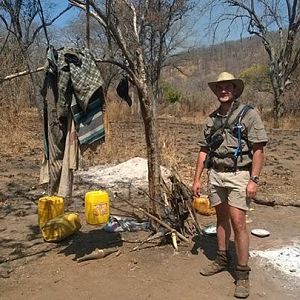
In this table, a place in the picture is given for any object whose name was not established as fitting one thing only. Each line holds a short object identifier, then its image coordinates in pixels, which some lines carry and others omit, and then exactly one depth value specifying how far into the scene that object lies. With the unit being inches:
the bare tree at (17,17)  220.8
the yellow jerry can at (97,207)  186.4
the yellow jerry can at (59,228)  174.6
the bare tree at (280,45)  810.2
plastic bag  185.0
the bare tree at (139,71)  152.6
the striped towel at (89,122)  140.6
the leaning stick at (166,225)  167.0
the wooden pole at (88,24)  144.2
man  132.8
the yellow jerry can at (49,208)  180.4
